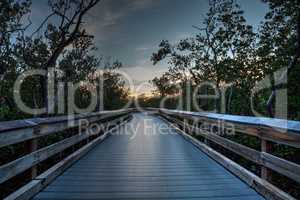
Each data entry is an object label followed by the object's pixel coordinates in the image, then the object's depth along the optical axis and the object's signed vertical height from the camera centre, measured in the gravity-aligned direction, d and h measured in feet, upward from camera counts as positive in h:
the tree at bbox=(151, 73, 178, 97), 59.05 +5.46
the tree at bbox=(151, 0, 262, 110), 28.05 +8.98
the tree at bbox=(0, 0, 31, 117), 18.70 +6.15
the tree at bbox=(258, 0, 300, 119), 19.74 +6.25
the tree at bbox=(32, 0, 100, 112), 21.21 +9.28
